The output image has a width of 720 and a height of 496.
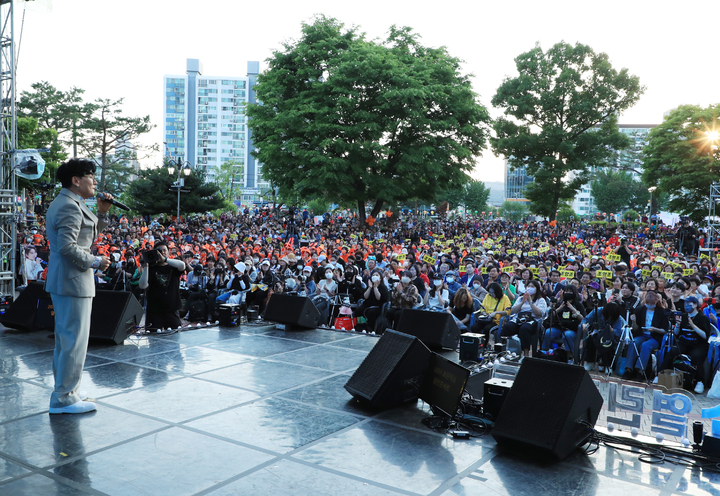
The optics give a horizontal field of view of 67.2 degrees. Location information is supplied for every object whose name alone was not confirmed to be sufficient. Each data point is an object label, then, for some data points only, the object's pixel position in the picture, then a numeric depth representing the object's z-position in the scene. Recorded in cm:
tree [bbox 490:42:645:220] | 3788
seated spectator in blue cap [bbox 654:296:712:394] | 758
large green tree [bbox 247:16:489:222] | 2916
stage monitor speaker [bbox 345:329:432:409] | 497
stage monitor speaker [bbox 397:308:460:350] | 747
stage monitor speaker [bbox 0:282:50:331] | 784
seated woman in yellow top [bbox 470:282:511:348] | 929
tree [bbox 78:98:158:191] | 4753
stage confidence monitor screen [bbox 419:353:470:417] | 464
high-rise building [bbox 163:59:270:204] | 14112
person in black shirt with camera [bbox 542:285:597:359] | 850
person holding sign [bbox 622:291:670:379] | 798
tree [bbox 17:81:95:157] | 4431
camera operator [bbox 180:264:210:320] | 1198
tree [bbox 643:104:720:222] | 3475
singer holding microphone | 419
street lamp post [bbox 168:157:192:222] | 2452
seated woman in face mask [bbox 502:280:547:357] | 871
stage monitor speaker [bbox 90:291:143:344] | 718
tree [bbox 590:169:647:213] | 8544
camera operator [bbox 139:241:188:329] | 750
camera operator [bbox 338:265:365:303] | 1142
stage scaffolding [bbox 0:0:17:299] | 937
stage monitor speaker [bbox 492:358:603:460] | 397
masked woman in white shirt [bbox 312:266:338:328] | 1103
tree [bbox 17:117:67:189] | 3280
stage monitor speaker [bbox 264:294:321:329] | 888
